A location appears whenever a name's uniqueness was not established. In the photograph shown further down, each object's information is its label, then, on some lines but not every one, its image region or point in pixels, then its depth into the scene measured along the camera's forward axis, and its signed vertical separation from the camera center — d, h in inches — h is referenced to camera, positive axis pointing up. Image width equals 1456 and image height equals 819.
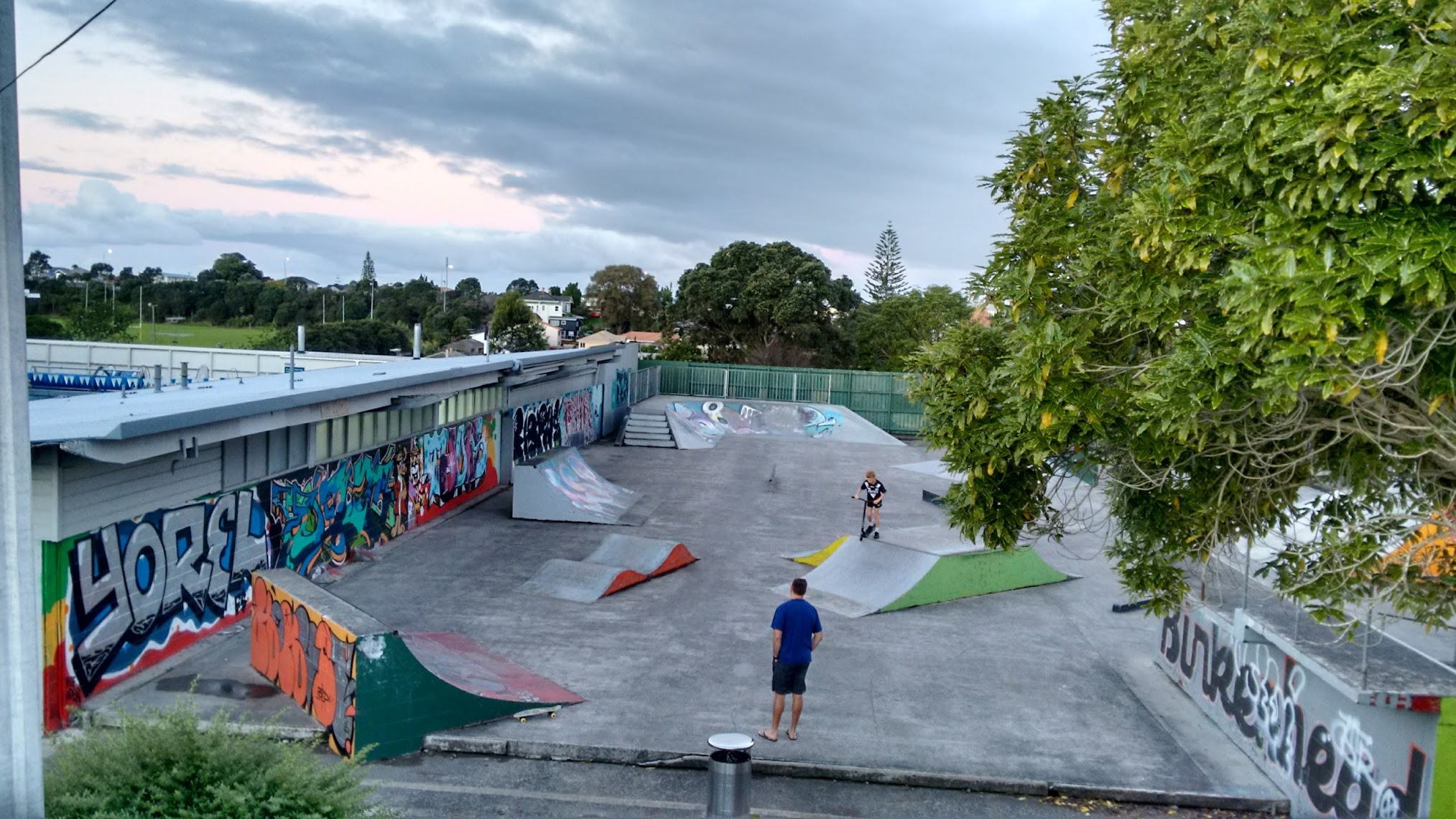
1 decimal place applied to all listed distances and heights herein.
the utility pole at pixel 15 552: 167.3 -44.1
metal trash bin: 283.6 -127.8
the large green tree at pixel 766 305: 2185.0 +76.5
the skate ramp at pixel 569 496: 799.7 -145.0
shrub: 186.2 -92.8
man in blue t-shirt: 361.1 -111.3
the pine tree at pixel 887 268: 3336.6 +265.8
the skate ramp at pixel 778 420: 1552.7 -133.0
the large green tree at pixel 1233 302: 180.9 +13.2
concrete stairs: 1363.2 -139.5
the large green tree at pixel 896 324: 2282.2 +52.3
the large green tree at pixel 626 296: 4160.9 +149.1
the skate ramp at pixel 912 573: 590.6 -143.9
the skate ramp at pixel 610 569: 580.7 -150.5
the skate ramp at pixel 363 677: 339.9 -135.0
